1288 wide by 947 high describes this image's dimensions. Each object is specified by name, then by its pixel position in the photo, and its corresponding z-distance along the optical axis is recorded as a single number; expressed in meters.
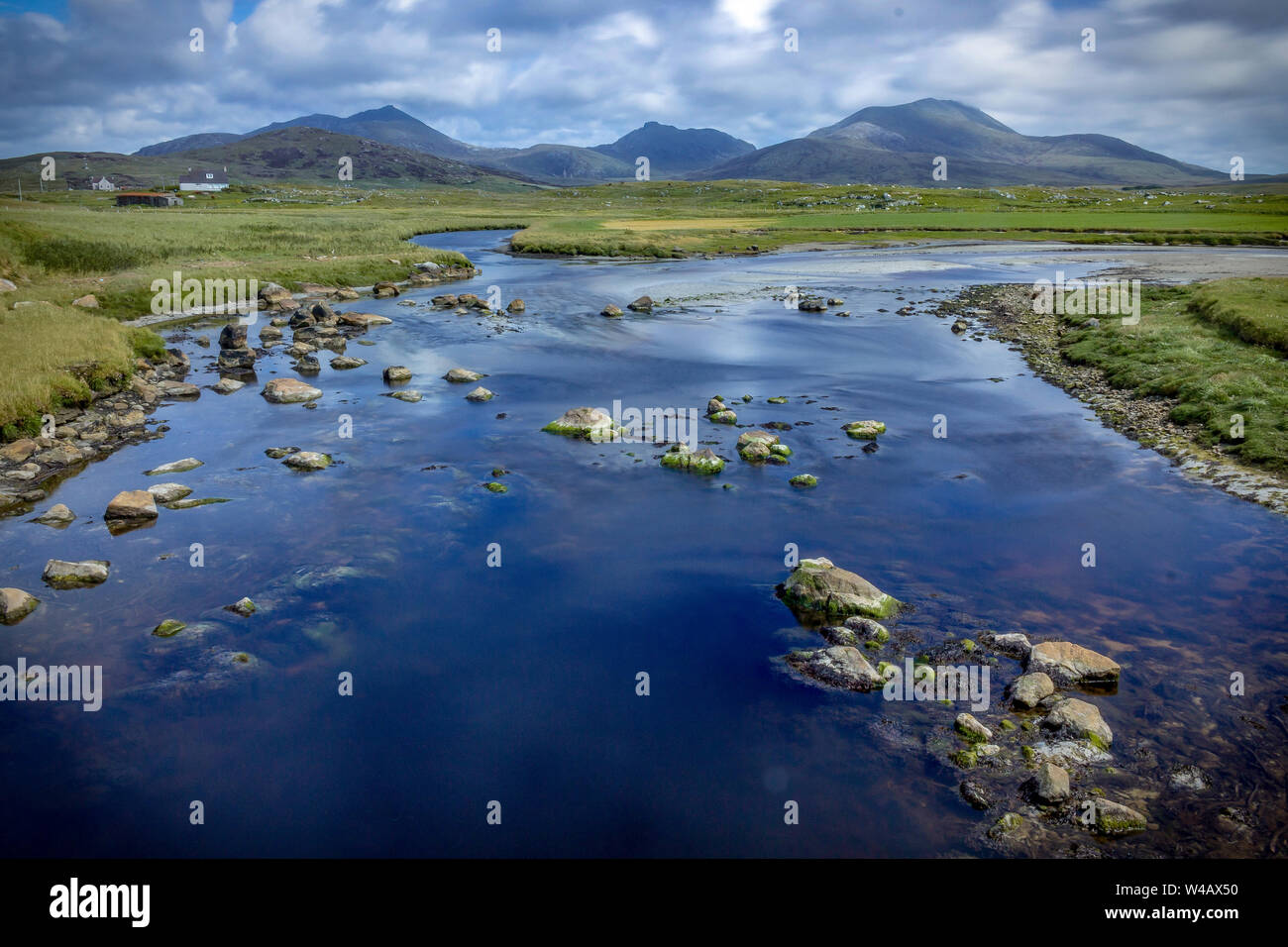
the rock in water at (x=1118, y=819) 11.55
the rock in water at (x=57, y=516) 21.88
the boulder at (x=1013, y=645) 15.78
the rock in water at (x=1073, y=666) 14.91
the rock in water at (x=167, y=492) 23.53
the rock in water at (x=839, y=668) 15.13
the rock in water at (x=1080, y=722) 13.34
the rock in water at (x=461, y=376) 38.03
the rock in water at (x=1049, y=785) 12.05
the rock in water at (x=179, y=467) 25.64
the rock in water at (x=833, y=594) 17.47
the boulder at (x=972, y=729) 13.52
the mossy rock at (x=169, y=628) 16.78
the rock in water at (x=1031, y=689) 14.24
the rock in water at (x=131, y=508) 21.98
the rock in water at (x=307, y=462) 26.09
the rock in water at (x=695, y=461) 26.19
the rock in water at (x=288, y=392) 34.19
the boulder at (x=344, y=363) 40.47
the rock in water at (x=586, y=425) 29.77
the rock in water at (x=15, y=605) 17.14
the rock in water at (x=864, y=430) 29.84
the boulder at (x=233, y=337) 42.59
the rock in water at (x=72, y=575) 18.61
